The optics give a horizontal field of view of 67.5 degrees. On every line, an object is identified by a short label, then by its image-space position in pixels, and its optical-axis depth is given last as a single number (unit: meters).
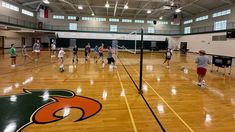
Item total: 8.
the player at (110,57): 14.60
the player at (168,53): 15.69
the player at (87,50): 18.90
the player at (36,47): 16.98
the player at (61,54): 12.95
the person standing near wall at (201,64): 8.76
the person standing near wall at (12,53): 13.68
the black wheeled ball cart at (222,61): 12.21
